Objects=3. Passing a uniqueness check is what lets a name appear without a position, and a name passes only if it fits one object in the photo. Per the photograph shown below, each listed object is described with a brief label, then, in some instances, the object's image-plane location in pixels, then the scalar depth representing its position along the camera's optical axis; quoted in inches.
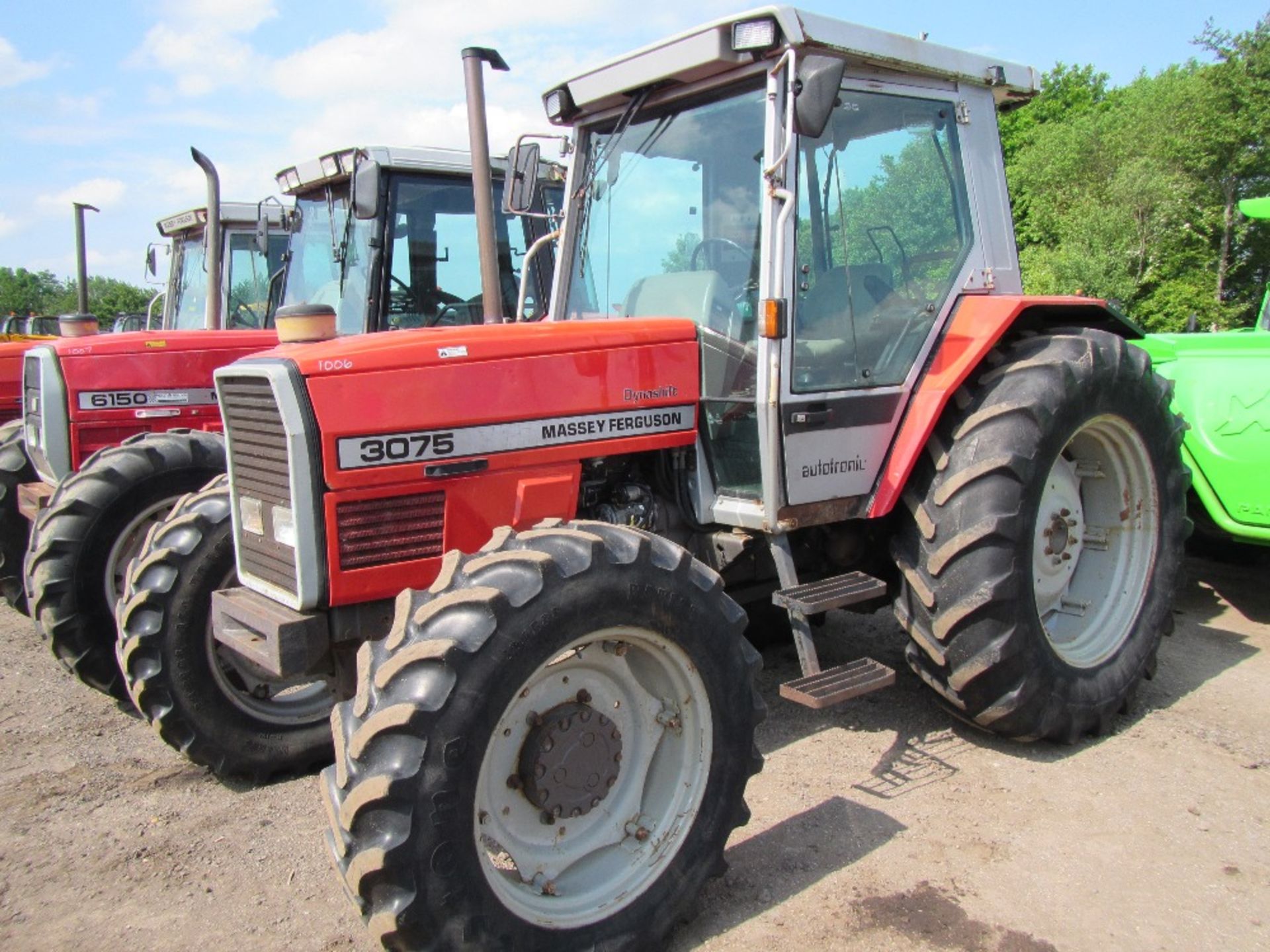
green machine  198.4
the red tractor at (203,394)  155.6
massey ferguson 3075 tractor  97.6
